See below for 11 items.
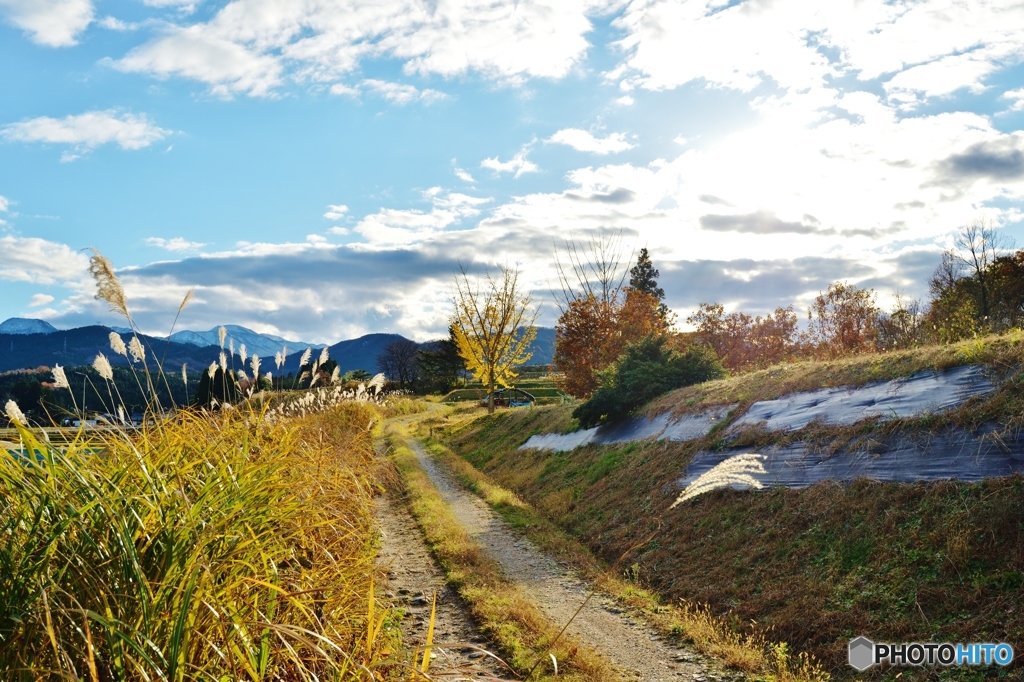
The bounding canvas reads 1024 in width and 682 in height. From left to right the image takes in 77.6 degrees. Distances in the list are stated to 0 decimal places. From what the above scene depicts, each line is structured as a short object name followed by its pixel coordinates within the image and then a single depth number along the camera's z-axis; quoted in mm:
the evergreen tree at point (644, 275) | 58750
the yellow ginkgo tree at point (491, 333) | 39156
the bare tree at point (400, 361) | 84625
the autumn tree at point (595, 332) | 26391
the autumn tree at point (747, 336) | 33062
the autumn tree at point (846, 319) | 32438
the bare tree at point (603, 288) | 30605
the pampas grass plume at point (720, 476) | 3615
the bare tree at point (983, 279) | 38219
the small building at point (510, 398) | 42656
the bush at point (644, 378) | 16266
